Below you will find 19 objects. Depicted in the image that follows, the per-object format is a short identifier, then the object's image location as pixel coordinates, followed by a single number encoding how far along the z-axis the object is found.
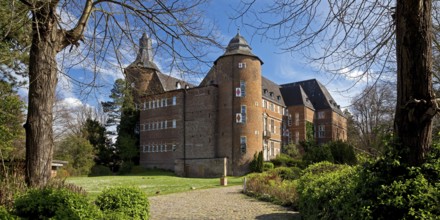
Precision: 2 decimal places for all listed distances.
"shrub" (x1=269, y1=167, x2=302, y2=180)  21.42
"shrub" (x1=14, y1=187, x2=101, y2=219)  6.21
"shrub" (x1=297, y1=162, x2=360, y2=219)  5.34
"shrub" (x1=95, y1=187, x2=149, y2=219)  8.27
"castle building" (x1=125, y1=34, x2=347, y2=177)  45.00
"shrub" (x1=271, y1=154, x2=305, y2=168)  45.71
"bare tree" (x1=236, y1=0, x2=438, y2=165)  4.79
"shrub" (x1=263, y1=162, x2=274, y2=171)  44.91
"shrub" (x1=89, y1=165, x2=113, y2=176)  48.41
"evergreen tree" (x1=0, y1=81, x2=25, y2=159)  18.30
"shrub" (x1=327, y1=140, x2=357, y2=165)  28.26
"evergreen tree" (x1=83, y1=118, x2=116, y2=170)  53.09
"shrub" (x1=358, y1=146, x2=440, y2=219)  4.29
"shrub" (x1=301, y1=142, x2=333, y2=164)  26.69
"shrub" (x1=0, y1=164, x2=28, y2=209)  7.98
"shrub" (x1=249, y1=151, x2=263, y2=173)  43.78
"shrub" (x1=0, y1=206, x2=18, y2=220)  5.55
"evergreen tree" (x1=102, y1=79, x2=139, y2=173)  52.56
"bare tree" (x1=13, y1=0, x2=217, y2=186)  7.32
